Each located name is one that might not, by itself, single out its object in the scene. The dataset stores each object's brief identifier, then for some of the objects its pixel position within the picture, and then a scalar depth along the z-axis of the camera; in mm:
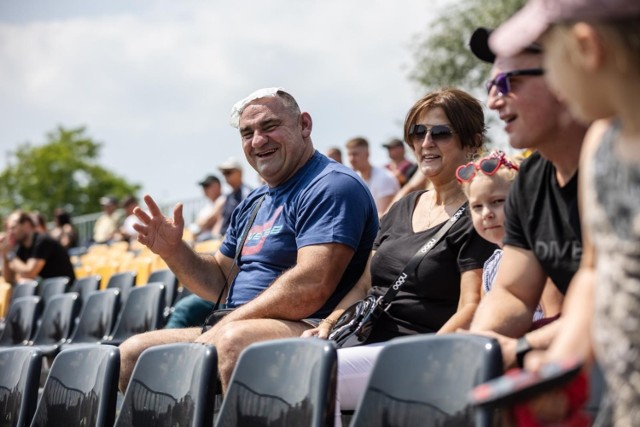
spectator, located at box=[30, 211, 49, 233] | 12109
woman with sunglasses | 3689
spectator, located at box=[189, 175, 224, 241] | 12641
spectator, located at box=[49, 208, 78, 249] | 15141
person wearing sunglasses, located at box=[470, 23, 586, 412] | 2662
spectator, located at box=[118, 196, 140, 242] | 15791
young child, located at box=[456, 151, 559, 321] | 3484
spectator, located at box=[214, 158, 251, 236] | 10969
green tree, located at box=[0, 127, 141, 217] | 71688
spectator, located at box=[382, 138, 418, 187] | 9648
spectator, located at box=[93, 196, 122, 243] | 17516
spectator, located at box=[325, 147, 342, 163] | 10406
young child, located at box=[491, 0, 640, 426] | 1632
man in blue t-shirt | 4250
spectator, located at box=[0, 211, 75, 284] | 10469
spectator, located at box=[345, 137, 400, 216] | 9039
